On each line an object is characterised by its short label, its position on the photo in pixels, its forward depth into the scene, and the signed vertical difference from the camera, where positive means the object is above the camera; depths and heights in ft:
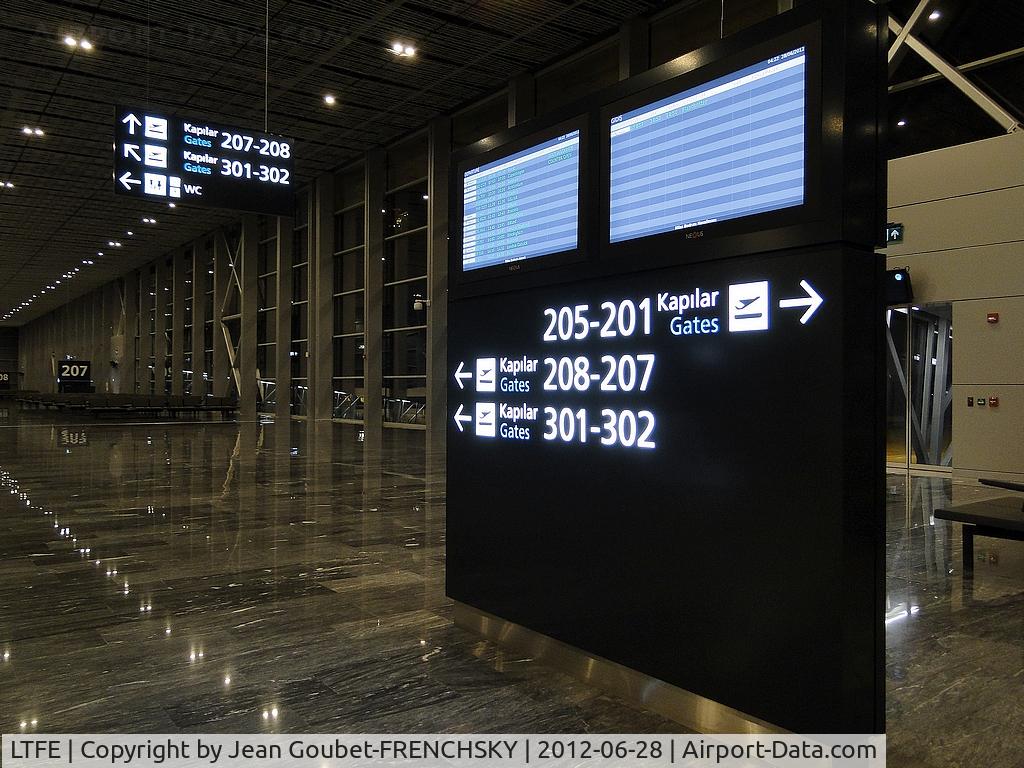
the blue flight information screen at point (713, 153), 8.66 +2.94
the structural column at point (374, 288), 74.79 +10.17
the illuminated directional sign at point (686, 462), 8.27 -0.88
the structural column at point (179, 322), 121.90 +11.16
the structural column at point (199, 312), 113.80 +12.00
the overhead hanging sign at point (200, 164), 32.12 +9.92
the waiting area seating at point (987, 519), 17.38 -2.92
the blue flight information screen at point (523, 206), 11.48 +2.98
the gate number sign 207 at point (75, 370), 133.33 +3.90
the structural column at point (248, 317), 98.63 +9.69
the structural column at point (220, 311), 105.91 +11.26
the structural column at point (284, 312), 90.68 +9.48
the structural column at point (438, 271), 64.75 +10.33
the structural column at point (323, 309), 83.10 +9.00
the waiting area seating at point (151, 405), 92.89 -1.51
